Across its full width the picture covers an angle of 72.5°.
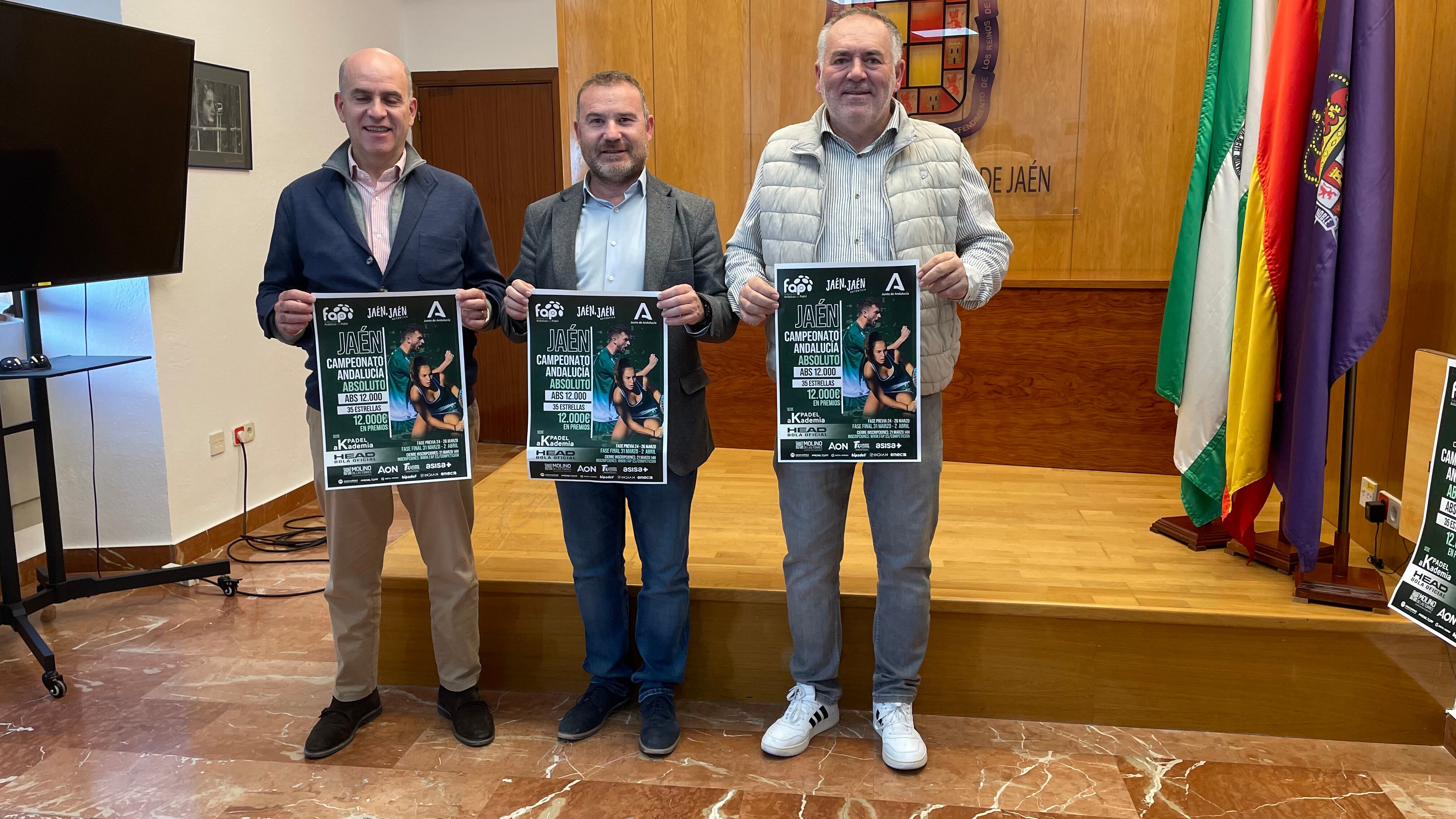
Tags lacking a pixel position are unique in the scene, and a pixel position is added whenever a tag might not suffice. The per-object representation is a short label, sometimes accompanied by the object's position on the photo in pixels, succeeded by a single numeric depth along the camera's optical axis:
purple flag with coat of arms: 2.28
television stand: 2.87
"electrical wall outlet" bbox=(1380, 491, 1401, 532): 2.65
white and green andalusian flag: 2.63
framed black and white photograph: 3.77
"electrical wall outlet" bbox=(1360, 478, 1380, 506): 2.77
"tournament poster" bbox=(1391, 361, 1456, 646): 1.41
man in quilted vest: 1.96
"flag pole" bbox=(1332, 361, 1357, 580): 2.45
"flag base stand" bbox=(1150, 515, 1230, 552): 2.82
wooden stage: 2.34
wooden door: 5.39
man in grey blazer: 2.05
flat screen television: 2.73
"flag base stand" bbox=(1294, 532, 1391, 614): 2.35
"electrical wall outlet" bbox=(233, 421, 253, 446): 4.06
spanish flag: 2.40
